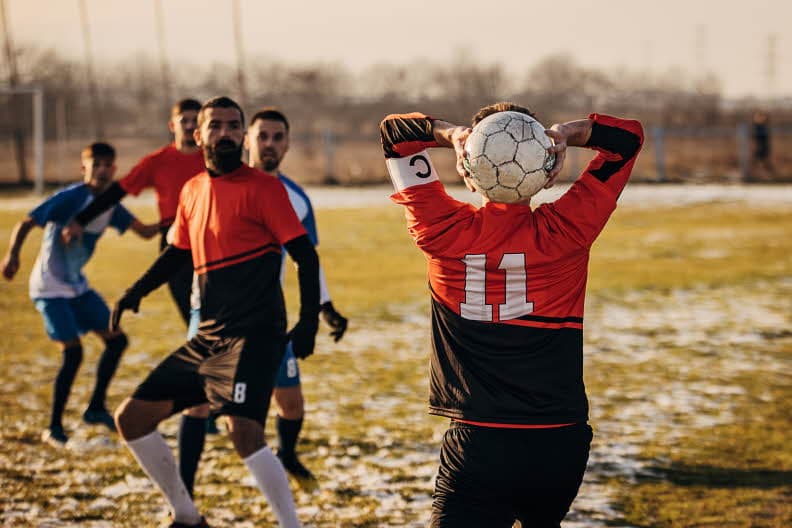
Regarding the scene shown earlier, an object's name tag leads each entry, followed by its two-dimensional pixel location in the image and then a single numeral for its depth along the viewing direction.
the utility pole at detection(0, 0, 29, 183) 40.75
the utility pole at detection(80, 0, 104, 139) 50.00
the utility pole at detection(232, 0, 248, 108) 46.16
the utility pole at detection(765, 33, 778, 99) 74.25
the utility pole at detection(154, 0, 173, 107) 52.53
